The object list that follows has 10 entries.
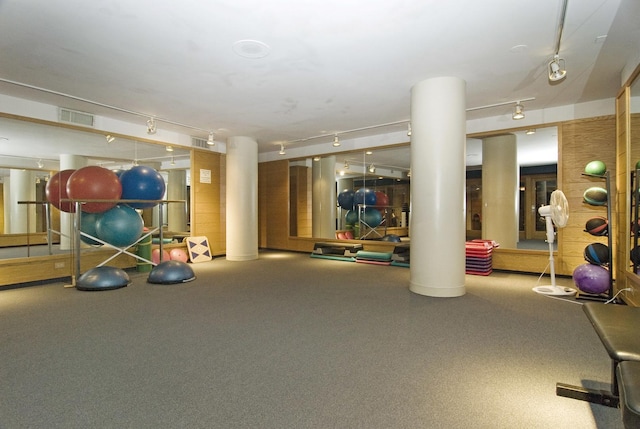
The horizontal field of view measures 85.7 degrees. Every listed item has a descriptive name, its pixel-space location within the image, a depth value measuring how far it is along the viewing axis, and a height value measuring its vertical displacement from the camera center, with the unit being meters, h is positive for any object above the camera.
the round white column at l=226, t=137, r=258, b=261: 7.65 +0.36
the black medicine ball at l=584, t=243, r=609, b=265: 4.20 -0.48
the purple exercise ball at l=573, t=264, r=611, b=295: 4.09 -0.77
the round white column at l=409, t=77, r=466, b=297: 4.30 +0.40
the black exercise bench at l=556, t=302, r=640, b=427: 1.10 -0.58
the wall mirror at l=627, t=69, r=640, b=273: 3.79 +0.87
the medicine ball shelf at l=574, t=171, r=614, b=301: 3.91 -0.20
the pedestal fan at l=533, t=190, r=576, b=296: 4.43 -0.05
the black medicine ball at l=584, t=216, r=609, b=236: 4.44 -0.14
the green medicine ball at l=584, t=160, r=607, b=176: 4.71 +0.65
